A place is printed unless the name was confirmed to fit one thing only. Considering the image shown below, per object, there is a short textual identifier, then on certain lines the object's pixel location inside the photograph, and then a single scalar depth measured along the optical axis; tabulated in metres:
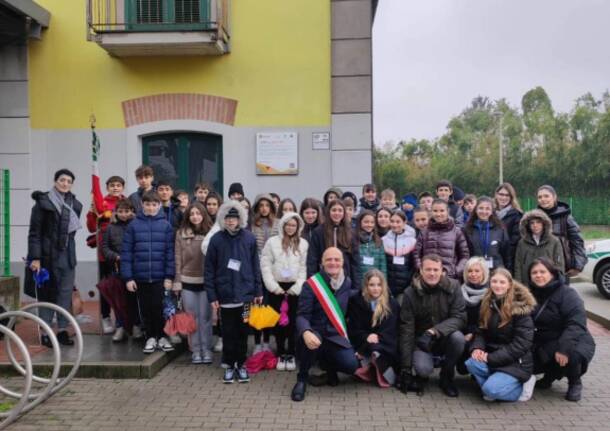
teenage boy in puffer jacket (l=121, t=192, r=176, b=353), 6.46
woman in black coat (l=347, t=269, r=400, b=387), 5.84
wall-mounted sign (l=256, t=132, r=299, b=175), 9.62
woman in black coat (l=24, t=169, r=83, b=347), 6.62
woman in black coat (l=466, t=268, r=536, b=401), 5.42
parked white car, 11.10
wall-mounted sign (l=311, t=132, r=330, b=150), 9.59
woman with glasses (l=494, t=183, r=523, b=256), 7.13
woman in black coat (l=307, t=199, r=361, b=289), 6.51
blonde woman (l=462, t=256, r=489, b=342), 5.93
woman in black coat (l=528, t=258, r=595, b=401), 5.50
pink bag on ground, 6.42
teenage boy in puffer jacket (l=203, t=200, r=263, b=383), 6.06
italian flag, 7.33
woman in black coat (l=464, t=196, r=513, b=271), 6.84
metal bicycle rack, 4.56
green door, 9.94
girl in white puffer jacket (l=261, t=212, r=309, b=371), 6.40
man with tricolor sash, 5.68
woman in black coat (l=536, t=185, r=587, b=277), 6.93
